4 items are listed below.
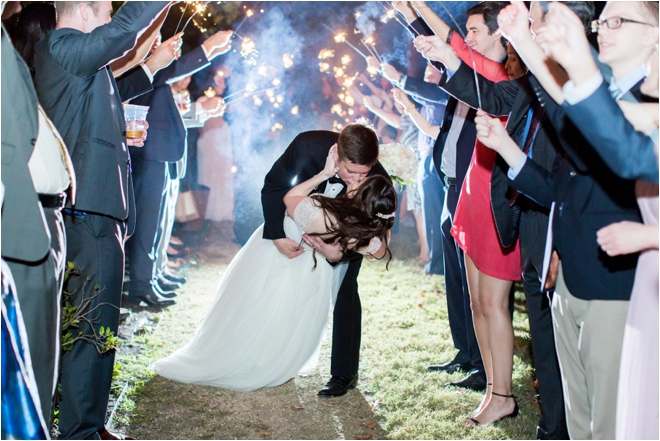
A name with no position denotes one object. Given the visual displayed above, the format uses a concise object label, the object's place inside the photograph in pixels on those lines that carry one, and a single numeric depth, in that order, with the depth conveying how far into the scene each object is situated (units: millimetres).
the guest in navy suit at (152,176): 5387
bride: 3604
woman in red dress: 3033
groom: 3475
